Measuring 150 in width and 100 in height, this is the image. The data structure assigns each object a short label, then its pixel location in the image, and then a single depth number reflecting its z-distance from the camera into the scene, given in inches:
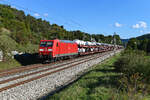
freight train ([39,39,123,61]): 735.1
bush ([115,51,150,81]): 337.2
